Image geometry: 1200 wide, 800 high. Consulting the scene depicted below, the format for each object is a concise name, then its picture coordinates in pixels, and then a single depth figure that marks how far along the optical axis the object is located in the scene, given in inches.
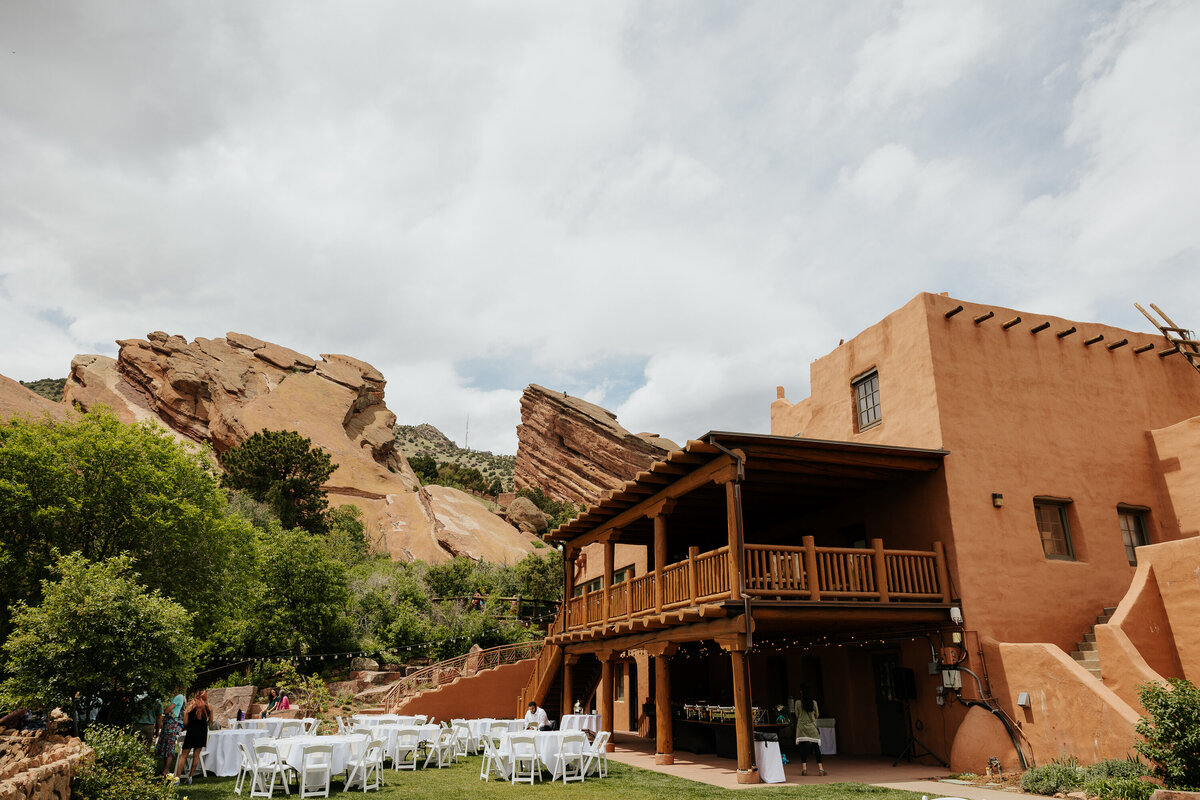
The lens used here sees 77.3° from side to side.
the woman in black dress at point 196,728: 487.2
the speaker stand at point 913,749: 542.3
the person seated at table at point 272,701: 779.0
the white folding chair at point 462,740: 649.4
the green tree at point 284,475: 1740.9
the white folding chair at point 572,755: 503.5
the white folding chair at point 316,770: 434.8
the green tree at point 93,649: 393.7
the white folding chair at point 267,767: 431.5
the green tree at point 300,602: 1016.2
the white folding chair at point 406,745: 572.7
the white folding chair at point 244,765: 440.9
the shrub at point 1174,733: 356.8
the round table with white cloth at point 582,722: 646.5
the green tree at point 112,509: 697.0
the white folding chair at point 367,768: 460.4
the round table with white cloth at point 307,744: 437.7
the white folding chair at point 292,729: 557.3
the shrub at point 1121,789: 363.3
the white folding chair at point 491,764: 510.3
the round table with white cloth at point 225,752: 520.7
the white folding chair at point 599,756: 513.7
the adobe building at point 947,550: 491.8
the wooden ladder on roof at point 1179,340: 691.4
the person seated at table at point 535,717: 628.6
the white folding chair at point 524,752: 496.1
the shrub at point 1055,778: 412.2
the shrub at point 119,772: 329.7
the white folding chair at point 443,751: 604.1
